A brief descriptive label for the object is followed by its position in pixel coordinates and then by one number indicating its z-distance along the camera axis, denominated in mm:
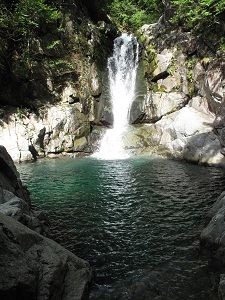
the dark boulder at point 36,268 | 4004
